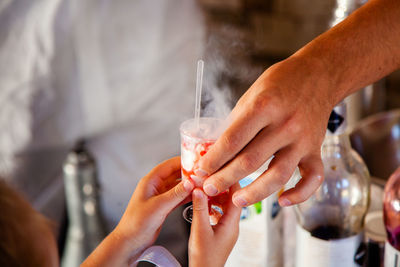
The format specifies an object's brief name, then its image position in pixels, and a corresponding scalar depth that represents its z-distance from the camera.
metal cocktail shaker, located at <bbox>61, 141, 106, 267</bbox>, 1.29
